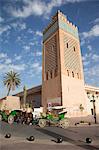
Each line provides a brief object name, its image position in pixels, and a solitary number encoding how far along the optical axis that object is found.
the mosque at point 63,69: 19.66
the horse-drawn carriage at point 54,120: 8.75
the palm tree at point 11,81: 25.17
